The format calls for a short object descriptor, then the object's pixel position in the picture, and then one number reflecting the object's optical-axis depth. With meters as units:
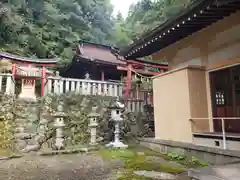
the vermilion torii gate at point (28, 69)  13.20
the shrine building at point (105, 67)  10.61
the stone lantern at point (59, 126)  5.93
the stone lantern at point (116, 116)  6.68
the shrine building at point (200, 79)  4.98
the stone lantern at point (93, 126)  6.60
